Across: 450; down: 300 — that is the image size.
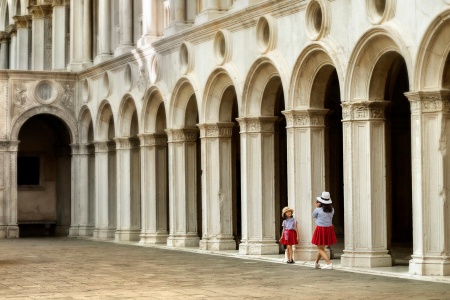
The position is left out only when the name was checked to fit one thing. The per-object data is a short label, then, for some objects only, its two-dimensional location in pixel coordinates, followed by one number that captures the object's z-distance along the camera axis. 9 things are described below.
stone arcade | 21.02
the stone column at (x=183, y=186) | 32.38
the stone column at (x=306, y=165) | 25.22
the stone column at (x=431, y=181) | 20.44
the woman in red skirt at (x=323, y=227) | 23.02
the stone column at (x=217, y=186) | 30.05
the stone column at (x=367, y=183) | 22.70
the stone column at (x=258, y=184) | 27.64
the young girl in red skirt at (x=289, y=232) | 24.77
